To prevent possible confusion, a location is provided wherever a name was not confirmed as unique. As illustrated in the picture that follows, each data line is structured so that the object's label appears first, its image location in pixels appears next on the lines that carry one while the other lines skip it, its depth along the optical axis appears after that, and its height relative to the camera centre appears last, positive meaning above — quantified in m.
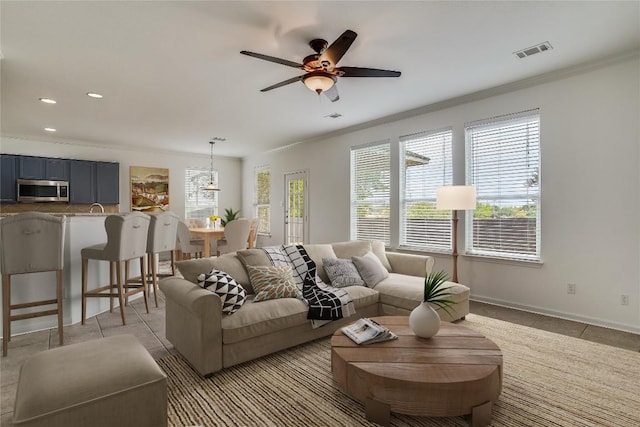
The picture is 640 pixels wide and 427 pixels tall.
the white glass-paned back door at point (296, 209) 7.02 +0.12
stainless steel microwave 6.05 +0.45
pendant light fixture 6.82 +1.23
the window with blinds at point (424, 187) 4.64 +0.42
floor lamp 3.81 +0.20
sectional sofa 2.30 -0.82
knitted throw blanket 2.82 -0.73
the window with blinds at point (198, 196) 8.27 +0.48
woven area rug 1.86 -1.16
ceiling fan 2.59 +1.23
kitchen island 3.19 -0.70
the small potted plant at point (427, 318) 2.17 -0.69
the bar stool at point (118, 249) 3.33 -0.36
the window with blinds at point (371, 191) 5.40 +0.39
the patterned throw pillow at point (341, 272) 3.44 -0.63
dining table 5.95 -0.37
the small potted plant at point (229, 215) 8.01 -0.02
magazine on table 2.14 -0.81
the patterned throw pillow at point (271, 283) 2.84 -0.62
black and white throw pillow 2.50 -0.58
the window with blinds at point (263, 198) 8.18 +0.43
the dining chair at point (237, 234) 5.75 -0.35
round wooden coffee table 1.69 -0.87
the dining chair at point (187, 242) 6.25 -0.54
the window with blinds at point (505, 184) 3.86 +0.37
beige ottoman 1.29 -0.75
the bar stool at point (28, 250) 2.71 -0.31
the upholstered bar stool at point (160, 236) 4.09 -0.28
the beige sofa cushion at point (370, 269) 3.55 -0.62
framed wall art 7.46 +0.61
